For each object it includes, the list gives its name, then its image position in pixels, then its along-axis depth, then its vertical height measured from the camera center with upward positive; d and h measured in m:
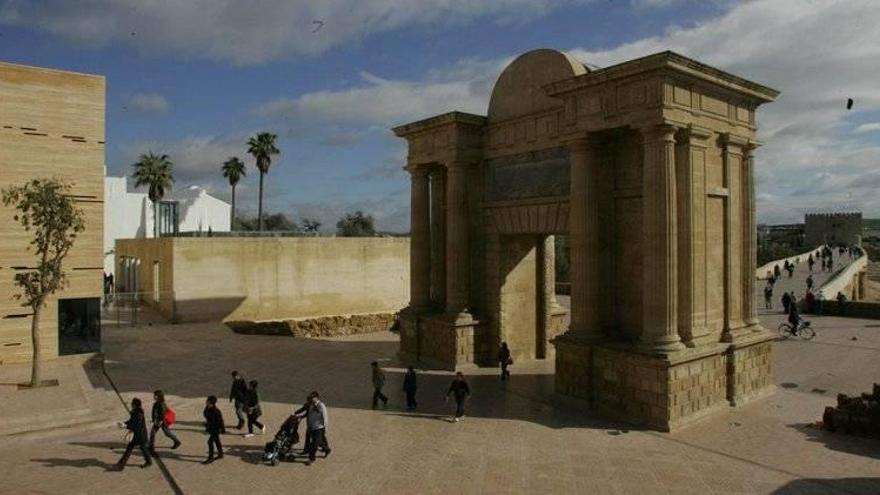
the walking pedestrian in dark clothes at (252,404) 12.66 -3.00
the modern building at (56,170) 19.53 +3.14
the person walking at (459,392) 14.07 -3.07
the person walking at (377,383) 15.13 -3.07
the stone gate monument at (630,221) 14.01 +1.07
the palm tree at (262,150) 49.47 +9.30
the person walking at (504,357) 17.98 -2.88
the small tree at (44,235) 16.55 +0.86
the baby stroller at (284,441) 11.33 -3.42
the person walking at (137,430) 10.98 -3.07
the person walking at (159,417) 11.46 -2.97
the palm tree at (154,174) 48.09 +7.19
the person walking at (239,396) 12.87 -2.88
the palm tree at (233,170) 52.19 +8.08
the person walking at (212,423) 11.26 -3.03
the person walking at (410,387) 14.98 -3.14
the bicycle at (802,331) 23.62 -2.91
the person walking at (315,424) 11.39 -3.09
